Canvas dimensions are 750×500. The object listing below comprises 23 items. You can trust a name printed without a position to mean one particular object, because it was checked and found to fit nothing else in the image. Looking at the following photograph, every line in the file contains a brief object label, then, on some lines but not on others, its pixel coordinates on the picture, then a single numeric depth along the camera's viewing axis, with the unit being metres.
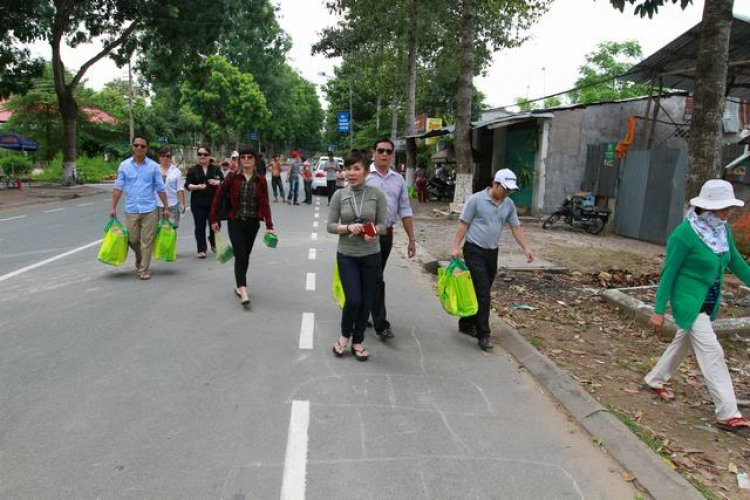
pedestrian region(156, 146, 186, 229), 9.00
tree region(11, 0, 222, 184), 21.48
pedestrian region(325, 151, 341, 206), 20.30
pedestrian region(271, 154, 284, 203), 18.91
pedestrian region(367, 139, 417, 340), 5.42
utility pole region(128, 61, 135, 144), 33.58
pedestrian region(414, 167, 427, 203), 23.39
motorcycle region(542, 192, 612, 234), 14.39
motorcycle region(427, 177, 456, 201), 23.36
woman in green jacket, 3.76
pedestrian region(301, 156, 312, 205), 20.32
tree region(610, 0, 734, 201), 6.07
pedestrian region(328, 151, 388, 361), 4.62
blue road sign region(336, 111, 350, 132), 45.91
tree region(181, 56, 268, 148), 48.81
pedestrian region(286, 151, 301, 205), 19.53
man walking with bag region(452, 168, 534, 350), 5.27
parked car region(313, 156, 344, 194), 24.31
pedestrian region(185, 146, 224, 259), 9.05
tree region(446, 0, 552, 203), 15.25
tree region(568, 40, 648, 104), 49.00
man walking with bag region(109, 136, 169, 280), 7.32
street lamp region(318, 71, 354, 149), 48.28
